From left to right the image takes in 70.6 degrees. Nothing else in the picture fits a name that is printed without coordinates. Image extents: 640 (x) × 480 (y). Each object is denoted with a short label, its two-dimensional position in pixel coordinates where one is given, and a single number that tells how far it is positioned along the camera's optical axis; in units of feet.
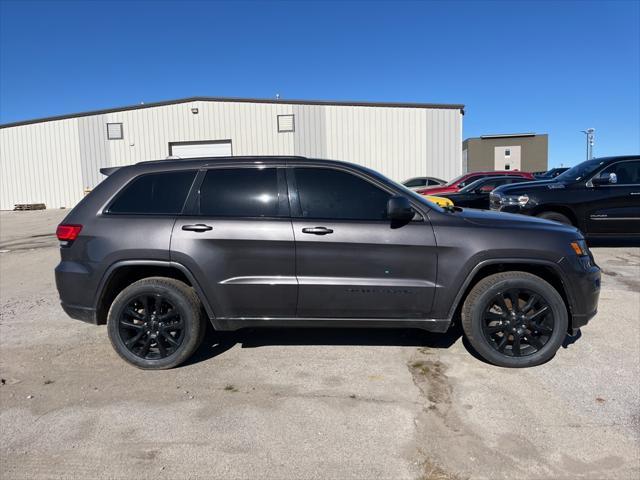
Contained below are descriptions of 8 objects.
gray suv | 11.89
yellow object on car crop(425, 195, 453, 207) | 19.81
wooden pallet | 84.69
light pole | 159.43
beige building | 189.88
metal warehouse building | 78.12
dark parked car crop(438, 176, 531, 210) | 38.24
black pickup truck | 26.61
